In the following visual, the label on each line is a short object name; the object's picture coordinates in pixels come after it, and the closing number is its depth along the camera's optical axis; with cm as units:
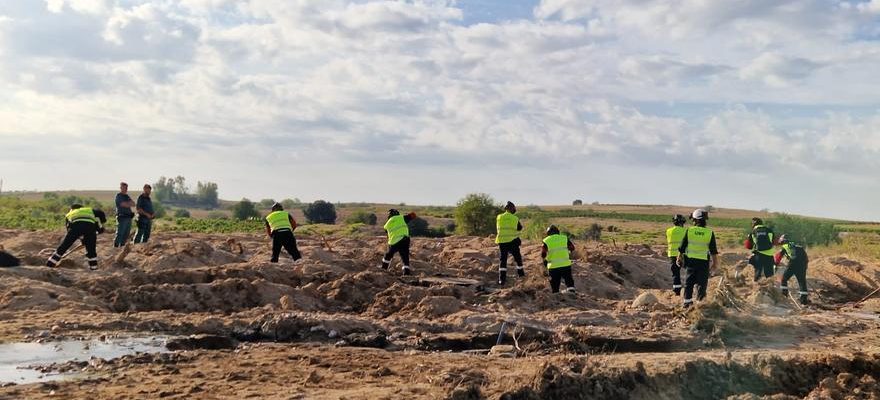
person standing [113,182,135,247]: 1700
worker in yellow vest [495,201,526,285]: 1548
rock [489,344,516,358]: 1013
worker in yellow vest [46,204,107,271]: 1489
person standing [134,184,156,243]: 1763
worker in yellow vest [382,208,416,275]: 1597
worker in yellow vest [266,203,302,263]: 1622
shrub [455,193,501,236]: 3841
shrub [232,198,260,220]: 6419
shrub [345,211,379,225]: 5601
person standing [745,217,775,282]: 1691
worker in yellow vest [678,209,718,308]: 1282
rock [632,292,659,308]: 1419
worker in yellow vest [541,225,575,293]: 1436
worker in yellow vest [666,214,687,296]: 1430
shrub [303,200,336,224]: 6012
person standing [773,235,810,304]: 1628
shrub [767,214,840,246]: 4138
